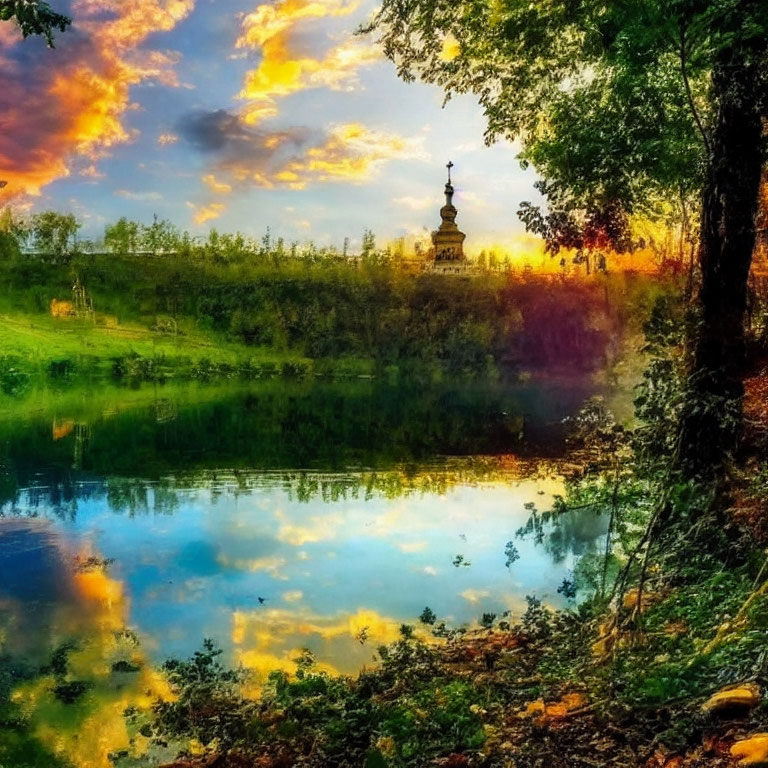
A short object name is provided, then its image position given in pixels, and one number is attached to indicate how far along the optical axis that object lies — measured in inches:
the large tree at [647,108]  397.7
